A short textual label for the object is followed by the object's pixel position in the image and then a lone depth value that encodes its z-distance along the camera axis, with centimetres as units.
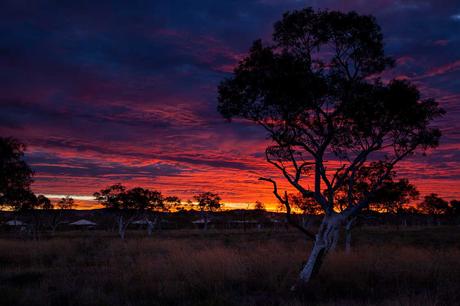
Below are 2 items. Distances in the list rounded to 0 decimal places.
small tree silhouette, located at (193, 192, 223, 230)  10419
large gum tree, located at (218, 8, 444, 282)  1366
